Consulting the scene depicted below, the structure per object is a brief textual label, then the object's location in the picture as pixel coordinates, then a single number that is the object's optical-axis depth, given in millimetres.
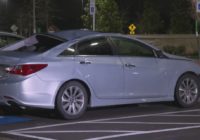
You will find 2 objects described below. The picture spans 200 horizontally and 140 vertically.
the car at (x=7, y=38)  15320
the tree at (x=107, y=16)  42219
